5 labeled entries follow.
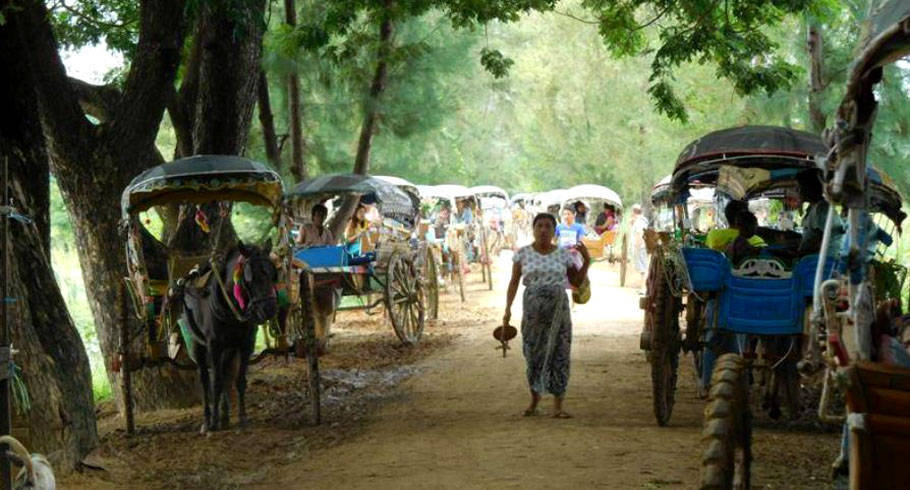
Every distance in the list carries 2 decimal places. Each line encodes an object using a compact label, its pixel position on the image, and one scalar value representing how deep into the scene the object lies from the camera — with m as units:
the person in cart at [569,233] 25.52
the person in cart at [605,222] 32.47
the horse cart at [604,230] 30.02
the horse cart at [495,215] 41.62
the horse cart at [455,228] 31.12
